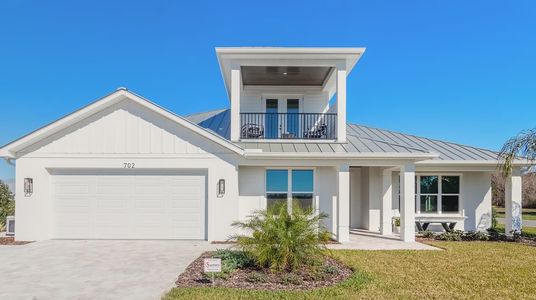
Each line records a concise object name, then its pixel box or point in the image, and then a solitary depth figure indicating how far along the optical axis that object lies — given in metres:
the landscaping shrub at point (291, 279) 7.07
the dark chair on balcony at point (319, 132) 14.67
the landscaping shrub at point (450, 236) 13.22
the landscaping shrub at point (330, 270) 7.76
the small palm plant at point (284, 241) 7.73
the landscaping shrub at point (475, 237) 13.42
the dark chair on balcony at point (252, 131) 14.72
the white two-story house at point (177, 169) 12.15
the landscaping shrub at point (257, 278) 7.16
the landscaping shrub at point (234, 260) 8.00
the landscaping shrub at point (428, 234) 13.78
